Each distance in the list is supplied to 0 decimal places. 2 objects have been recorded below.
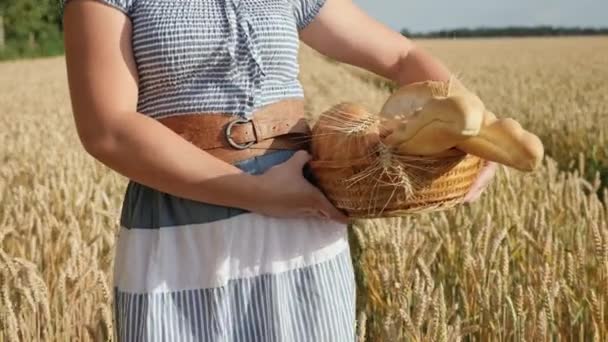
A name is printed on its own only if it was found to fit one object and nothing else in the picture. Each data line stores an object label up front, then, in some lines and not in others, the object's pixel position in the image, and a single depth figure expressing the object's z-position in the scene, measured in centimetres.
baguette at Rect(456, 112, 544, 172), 117
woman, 129
